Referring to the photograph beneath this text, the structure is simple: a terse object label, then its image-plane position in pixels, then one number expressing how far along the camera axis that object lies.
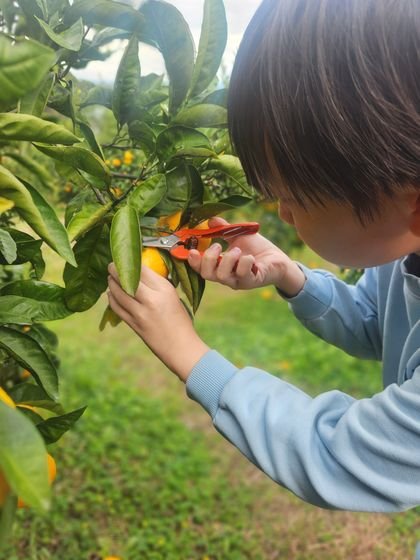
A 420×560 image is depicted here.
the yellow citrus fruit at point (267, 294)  4.16
